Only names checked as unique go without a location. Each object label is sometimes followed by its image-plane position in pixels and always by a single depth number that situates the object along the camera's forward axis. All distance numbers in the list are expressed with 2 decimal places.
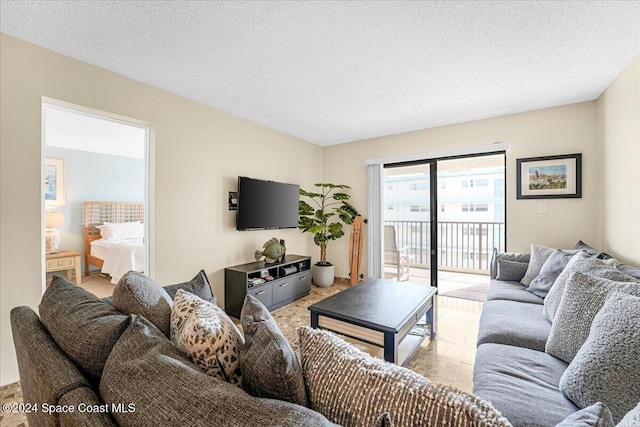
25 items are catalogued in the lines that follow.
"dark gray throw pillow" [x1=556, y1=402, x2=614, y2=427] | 0.57
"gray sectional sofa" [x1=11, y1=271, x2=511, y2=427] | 0.56
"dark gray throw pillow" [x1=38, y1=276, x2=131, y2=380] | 0.87
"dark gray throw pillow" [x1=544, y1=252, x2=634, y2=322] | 1.62
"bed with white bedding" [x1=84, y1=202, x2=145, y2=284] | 4.00
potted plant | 4.43
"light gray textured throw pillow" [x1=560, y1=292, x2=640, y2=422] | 0.95
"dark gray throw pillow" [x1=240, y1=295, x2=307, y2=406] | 0.66
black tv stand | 3.14
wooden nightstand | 3.78
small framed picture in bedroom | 4.41
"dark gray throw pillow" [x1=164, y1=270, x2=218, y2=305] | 1.52
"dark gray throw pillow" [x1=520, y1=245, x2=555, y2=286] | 2.58
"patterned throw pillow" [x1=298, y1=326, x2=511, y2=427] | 0.54
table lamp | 4.20
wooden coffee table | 1.84
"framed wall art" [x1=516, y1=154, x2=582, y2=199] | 3.07
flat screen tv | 3.43
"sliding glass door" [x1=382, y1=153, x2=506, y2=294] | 4.07
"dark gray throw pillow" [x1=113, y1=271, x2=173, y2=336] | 1.11
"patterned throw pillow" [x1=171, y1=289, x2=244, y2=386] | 0.84
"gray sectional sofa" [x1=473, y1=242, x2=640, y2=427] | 1.06
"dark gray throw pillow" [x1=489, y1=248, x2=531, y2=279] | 2.92
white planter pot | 4.41
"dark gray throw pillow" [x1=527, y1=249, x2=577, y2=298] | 2.28
